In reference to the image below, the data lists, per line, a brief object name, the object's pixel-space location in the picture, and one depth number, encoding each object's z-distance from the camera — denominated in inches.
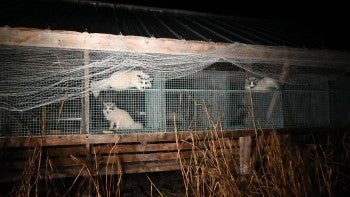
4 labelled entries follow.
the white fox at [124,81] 199.8
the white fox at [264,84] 257.4
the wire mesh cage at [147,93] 180.9
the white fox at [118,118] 222.4
